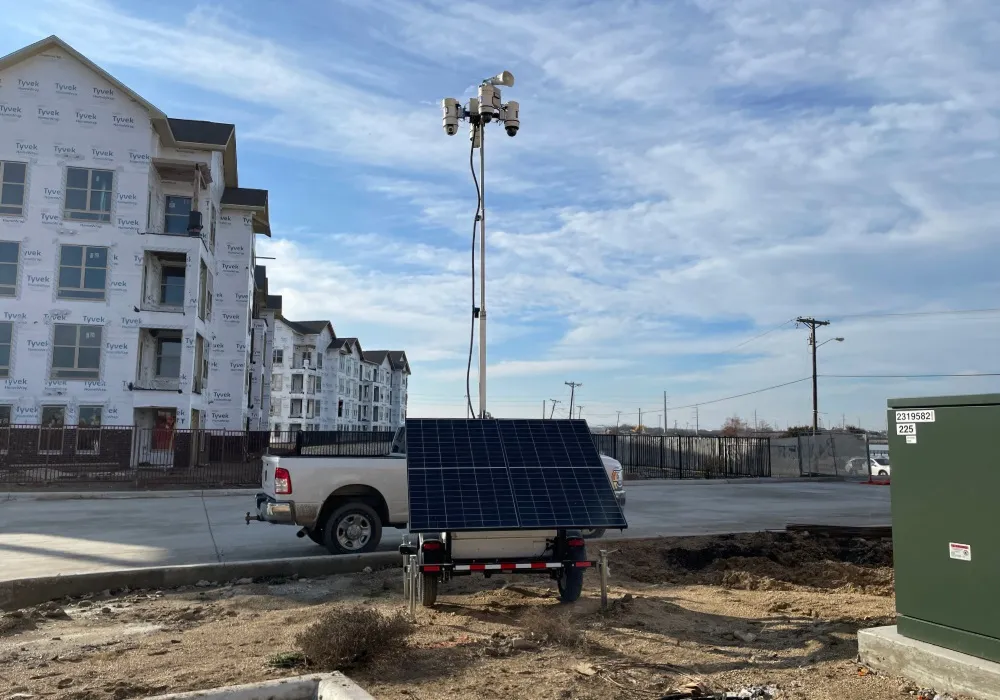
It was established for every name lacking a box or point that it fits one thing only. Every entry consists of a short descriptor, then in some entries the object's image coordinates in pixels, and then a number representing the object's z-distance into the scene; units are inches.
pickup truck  420.5
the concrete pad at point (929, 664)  173.5
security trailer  274.1
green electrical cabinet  177.6
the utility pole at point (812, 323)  2080.5
